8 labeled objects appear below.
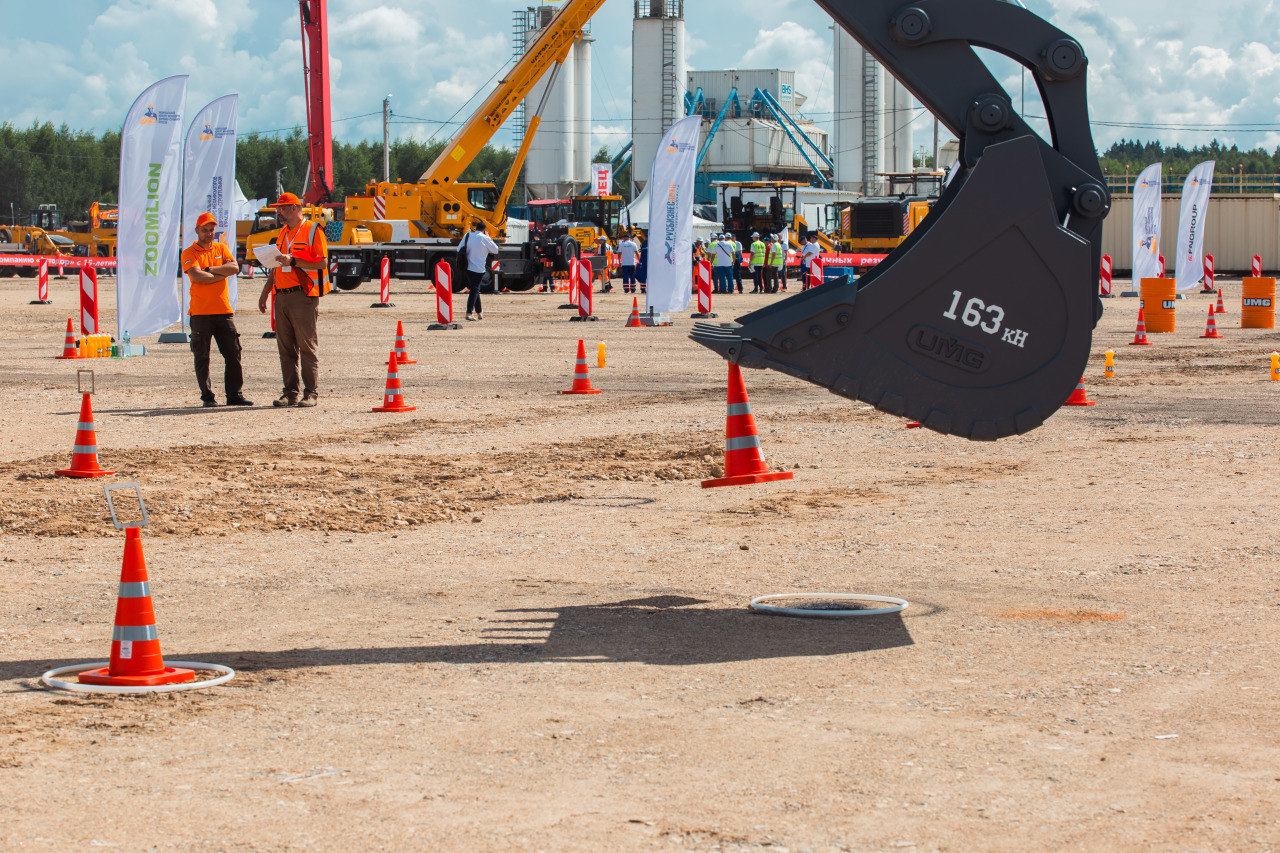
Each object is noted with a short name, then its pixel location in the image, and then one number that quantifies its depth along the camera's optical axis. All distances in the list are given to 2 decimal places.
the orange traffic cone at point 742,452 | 10.08
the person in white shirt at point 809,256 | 41.47
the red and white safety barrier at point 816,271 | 40.44
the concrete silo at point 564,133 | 87.12
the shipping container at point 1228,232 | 56.81
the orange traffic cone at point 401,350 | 17.75
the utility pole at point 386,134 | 76.55
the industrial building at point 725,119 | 83.50
